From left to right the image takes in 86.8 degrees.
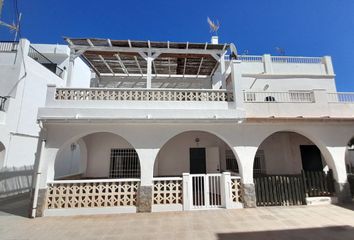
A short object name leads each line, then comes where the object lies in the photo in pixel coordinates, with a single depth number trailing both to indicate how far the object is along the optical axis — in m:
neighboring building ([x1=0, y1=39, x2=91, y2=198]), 9.34
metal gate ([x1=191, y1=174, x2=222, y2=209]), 7.18
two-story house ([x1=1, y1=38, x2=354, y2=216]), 6.96
